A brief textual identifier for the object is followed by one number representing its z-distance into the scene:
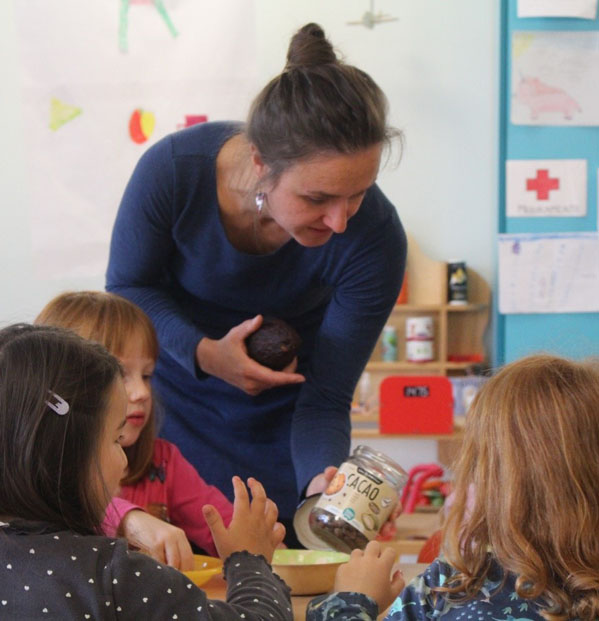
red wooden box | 2.86
